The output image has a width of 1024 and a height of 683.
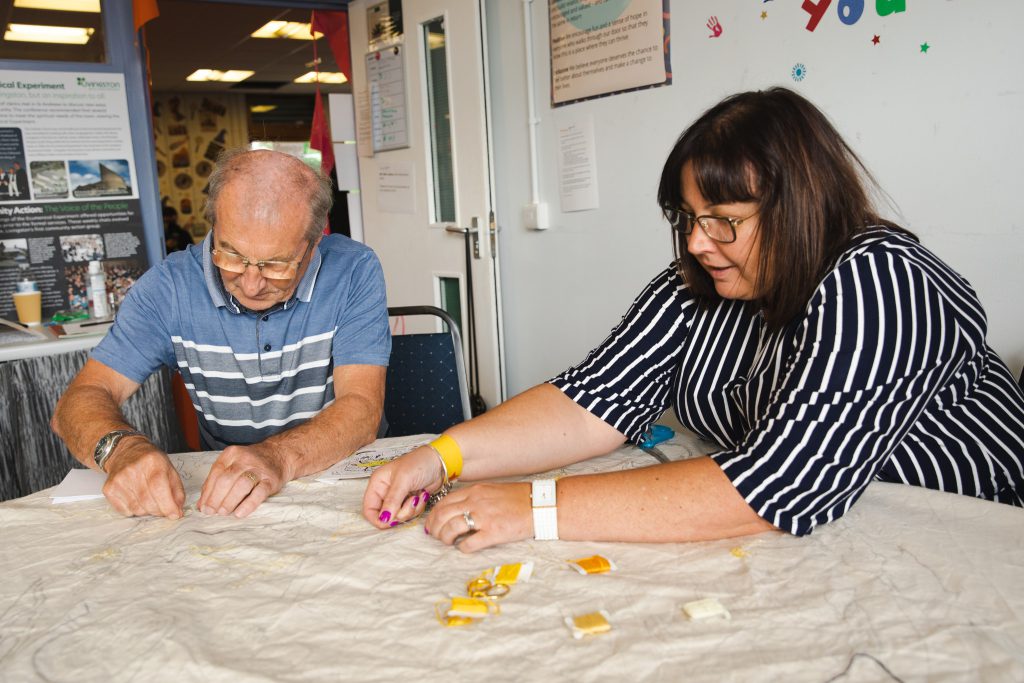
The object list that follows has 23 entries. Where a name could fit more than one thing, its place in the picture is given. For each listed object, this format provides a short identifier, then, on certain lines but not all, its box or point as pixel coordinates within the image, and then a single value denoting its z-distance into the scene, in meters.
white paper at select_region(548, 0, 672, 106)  3.03
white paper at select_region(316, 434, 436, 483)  1.46
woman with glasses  1.09
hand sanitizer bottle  3.58
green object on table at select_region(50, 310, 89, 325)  3.53
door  3.68
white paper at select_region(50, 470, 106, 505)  1.41
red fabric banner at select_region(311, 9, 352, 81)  4.61
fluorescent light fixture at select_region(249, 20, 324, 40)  7.38
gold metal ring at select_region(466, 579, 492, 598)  0.97
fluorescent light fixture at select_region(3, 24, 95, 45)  3.72
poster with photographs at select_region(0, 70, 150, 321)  3.53
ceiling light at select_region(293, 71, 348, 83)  10.17
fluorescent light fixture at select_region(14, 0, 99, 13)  3.74
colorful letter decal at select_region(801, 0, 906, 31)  2.30
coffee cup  3.38
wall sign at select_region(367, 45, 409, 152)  4.08
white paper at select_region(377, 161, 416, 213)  4.13
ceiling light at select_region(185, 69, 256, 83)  9.77
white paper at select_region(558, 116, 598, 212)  3.38
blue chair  2.22
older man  1.66
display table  2.72
